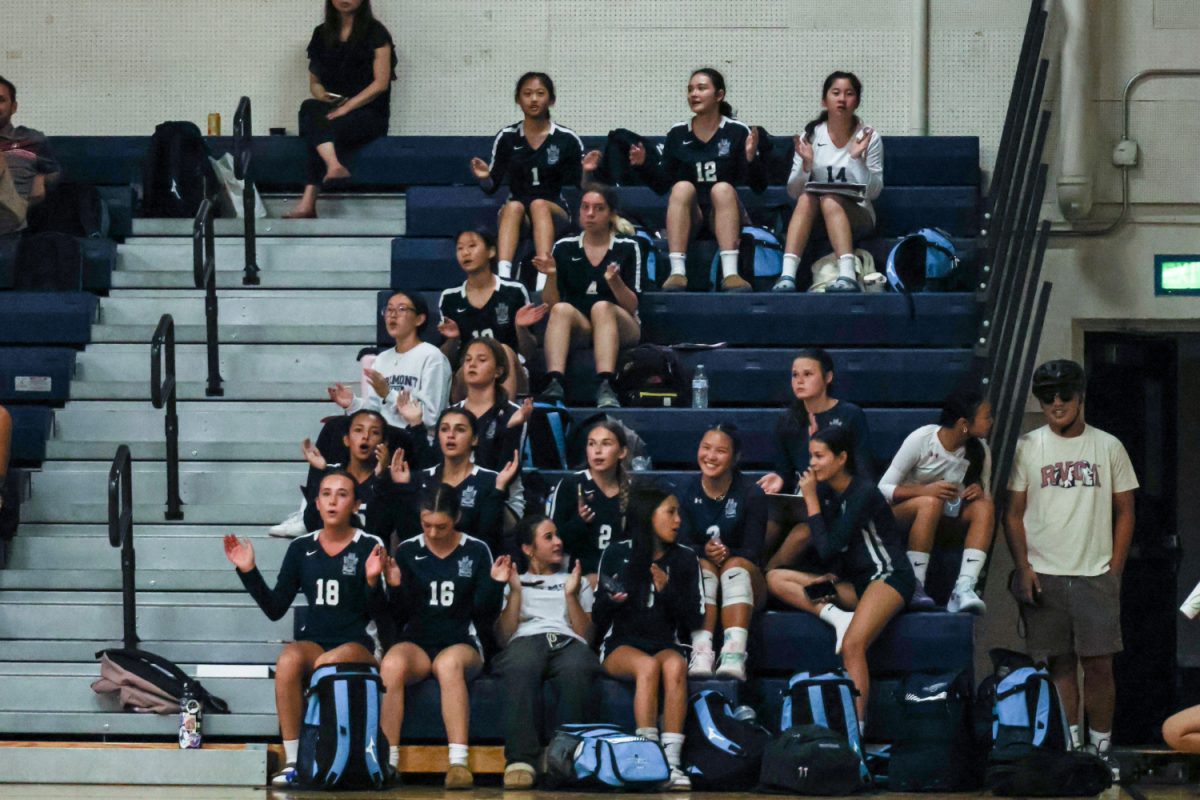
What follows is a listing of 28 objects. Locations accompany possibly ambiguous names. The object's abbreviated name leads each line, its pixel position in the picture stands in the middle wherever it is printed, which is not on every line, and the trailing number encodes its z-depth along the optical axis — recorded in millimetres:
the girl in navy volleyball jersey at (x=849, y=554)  17484
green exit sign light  23187
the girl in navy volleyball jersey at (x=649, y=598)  17141
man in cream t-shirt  18922
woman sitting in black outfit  23734
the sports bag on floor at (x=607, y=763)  16234
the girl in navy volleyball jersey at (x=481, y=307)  20094
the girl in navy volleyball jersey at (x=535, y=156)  21969
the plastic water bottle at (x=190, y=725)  17031
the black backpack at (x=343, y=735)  16172
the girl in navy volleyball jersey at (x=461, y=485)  18047
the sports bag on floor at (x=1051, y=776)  16328
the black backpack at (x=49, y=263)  22219
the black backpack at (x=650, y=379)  20359
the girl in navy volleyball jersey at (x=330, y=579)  17094
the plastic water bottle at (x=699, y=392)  20609
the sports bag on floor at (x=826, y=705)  16734
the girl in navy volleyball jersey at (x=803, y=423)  18547
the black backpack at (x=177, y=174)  23344
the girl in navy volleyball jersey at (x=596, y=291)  20078
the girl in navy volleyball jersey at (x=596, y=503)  18062
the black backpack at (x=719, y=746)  16531
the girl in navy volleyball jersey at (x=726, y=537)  17531
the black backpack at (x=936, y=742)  16734
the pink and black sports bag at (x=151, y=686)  17469
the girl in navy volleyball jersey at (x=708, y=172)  21516
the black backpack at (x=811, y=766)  16156
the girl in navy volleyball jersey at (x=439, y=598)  16984
